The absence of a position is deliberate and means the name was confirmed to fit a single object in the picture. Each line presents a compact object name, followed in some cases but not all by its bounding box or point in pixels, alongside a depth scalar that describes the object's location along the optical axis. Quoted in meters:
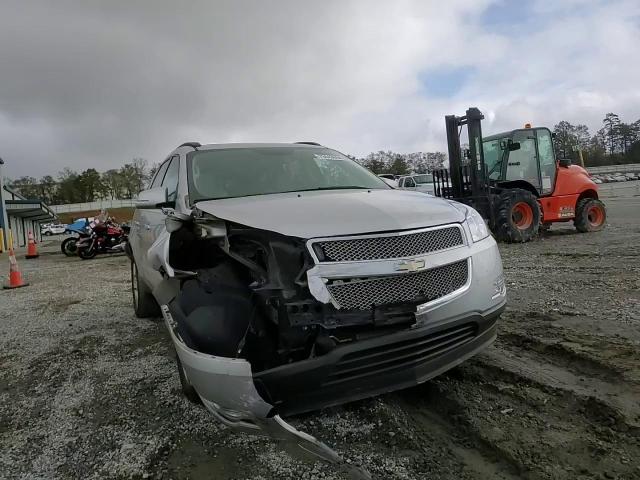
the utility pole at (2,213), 27.50
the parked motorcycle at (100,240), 15.02
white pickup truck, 19.81
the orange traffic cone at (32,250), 17.53
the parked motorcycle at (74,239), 16.01
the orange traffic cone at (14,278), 9.48
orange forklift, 10.11
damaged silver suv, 2.20
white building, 28.04
